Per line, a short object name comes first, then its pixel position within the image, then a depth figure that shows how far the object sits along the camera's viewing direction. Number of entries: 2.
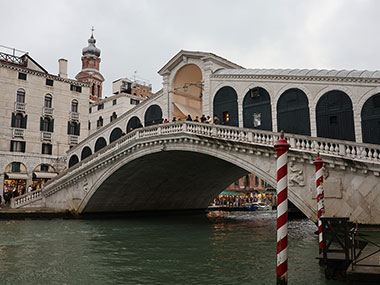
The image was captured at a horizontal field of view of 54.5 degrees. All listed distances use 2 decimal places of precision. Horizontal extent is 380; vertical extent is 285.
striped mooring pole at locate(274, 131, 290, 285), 5.37
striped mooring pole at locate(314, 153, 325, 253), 8.55
